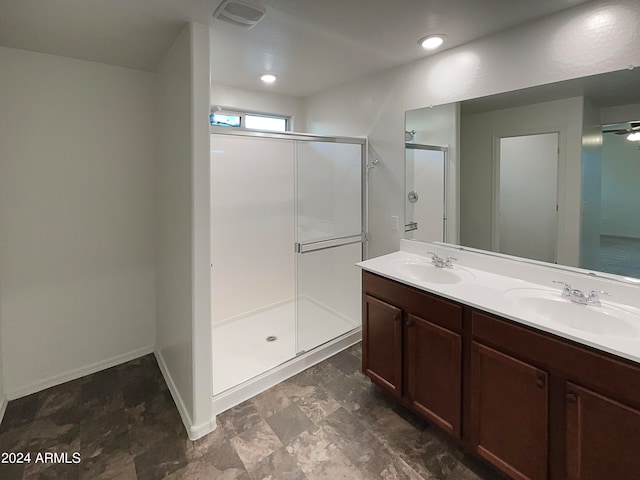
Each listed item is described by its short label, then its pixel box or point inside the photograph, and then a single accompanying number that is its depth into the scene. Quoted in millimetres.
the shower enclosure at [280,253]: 2789
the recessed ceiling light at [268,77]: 2873
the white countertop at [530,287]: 1287
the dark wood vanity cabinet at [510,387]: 1199
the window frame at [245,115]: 3236
